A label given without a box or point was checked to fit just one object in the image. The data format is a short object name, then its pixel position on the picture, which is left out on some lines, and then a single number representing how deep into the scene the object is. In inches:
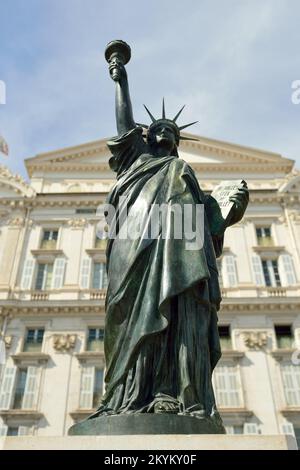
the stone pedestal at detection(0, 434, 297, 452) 98.6
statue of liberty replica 128.9
